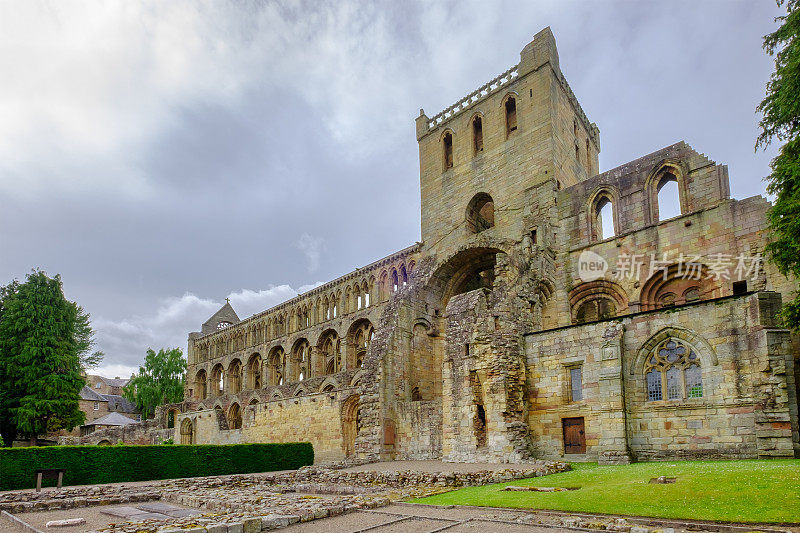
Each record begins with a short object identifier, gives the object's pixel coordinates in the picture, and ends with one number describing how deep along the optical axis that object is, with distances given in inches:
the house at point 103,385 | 3361.5
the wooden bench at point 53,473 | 687.1
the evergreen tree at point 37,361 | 1385.3
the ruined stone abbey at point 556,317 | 587.2
